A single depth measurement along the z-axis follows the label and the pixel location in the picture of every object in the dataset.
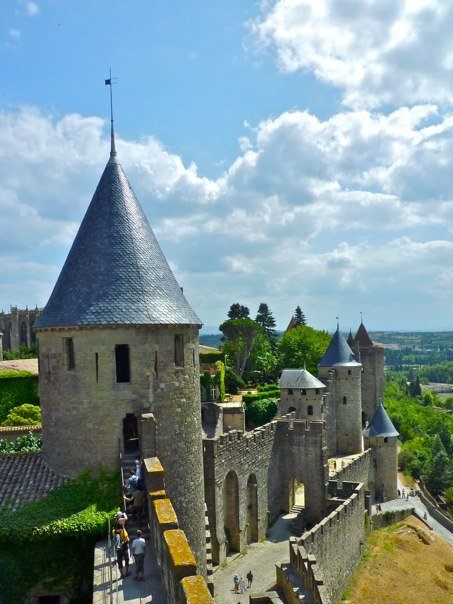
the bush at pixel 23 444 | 26.12
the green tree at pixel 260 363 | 64.75
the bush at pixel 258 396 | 50.60
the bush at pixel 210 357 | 57.75
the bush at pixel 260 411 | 48.12
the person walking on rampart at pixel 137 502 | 13.56
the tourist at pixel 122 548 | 11.54
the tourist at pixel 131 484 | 13.69
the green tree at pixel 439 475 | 55.41
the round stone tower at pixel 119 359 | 14.88
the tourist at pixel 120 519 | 12.55
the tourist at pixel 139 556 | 11.24
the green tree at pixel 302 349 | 61.56
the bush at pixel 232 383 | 58.31
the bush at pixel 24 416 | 32.03
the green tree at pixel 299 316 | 85.88
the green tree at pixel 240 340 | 64.81
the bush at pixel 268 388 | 56.25
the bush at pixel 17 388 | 34.44
